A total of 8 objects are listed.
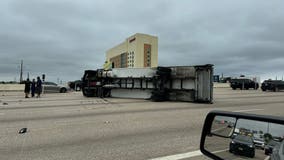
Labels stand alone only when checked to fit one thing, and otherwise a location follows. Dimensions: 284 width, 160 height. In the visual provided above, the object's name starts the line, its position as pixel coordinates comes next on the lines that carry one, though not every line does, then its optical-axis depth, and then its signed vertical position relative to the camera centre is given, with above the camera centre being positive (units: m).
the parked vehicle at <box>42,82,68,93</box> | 29.05 -0.33
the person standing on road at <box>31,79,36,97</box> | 21.93 -0.27
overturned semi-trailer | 16.59 +0.31
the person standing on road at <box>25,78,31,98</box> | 20.81 -0.18
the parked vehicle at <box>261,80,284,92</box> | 33.84 +0.47
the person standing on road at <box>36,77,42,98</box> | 21.85 -0.22
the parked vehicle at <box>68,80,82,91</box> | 37.72 +0.11
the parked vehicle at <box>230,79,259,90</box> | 38.89 +0.80
